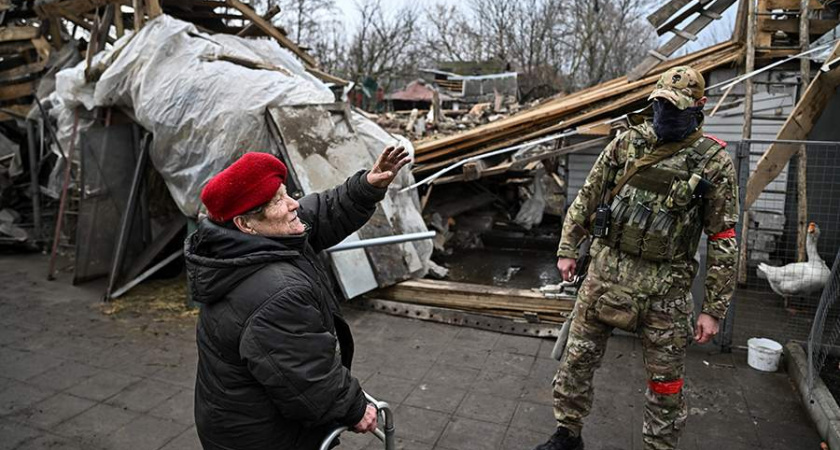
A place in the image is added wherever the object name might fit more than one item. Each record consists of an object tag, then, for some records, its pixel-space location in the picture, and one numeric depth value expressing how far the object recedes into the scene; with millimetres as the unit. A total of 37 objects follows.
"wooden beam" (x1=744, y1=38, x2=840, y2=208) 4598
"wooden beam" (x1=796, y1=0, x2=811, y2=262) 5805
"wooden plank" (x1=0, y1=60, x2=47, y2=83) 8586
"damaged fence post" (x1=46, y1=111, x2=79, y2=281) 6223
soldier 2693
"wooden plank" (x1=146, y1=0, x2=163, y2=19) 6340
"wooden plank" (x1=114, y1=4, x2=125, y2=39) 7004
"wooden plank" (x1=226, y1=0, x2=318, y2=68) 7802
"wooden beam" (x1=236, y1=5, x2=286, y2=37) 8385
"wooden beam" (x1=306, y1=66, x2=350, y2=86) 8781
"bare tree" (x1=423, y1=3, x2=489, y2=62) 33028
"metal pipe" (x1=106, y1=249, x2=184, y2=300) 5809
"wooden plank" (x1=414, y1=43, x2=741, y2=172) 6504
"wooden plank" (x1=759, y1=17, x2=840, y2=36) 6309
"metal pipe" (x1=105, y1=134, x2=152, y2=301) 5781
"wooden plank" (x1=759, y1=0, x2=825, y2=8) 6227
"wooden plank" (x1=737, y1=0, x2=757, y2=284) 6066
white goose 5062
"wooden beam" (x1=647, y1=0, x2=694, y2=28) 6266
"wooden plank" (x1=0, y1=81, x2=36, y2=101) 8688
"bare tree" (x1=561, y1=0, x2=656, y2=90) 26000
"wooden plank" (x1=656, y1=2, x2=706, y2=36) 6363
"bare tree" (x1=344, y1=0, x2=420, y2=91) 28844
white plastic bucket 4082
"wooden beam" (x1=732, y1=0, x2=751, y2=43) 6508
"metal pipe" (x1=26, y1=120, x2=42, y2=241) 7898
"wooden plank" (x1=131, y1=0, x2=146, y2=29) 6547
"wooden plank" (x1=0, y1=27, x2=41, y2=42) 8680
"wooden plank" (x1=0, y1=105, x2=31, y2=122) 8367
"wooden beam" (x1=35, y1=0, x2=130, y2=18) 7323
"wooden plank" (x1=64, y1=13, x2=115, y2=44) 7974
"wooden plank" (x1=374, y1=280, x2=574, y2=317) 4914
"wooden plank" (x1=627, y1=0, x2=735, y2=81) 6344
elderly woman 1686
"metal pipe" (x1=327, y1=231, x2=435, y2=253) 3145
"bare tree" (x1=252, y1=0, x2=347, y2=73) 27578
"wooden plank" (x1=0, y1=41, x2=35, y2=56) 8852
